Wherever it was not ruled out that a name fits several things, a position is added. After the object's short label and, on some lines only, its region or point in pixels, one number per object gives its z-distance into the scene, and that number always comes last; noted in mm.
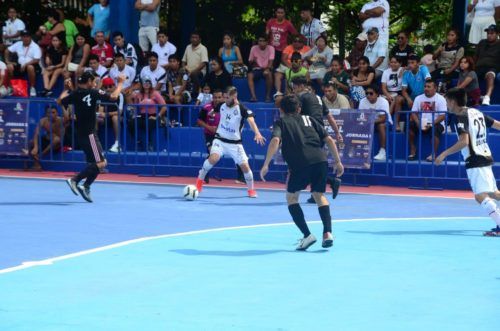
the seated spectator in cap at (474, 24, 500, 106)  19609
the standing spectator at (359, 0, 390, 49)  21062
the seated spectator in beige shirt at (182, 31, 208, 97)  22531
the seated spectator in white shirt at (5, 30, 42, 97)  23781
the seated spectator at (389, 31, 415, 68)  20512
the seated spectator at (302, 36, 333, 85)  20984
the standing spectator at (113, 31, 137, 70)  22969
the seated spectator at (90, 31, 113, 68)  23156
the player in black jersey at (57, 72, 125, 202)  15695
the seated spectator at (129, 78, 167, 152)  19594
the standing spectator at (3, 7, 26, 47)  24969
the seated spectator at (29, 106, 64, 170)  20344
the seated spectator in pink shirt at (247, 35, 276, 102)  21500
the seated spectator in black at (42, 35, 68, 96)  23703
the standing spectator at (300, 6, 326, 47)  22500
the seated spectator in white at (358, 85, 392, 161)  17969
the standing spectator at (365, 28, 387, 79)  20688
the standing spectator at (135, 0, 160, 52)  23609
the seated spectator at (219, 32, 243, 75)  22453
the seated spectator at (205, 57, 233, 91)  21297
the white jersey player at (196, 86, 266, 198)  16641
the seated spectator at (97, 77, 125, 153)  19891
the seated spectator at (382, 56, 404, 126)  19562
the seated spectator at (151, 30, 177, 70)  22828
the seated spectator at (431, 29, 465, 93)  19984
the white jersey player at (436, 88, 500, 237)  12180
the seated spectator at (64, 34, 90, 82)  23312
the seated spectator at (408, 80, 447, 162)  17719
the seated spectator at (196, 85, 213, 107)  20547
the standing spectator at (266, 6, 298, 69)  22359
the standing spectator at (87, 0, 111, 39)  24391
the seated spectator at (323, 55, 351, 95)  19953
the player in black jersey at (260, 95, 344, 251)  11156
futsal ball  15992
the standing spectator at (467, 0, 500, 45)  20500
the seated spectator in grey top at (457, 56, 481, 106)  18828
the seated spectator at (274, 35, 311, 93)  21312
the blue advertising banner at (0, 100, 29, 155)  20406
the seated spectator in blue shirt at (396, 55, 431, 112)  19266
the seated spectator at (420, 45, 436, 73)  20422
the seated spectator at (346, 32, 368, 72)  21422
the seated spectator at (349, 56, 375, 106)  19672
